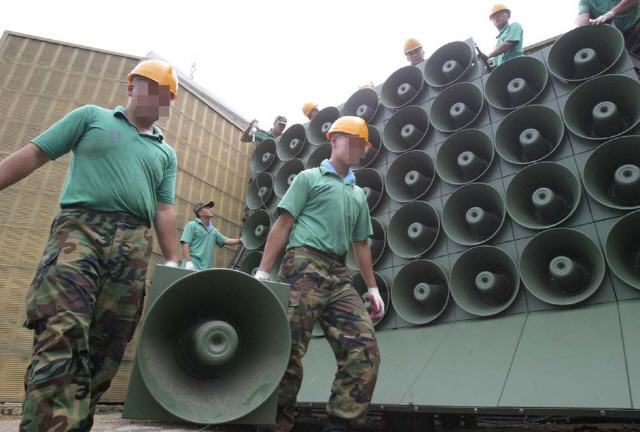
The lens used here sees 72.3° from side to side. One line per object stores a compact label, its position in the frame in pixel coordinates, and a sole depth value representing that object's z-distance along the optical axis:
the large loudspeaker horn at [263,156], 7.27
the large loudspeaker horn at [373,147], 5.61
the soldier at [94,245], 1.57
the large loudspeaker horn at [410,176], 4.95
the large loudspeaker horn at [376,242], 4.98
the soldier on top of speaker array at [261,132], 7.78
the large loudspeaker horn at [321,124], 6.51
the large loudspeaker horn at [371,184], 5.29
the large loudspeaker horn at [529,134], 4.11
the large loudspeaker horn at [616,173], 3.45
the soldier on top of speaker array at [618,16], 4.07
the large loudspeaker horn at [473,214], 4.17
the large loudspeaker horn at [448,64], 5.25
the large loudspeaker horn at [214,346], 1.72
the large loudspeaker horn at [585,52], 4.01
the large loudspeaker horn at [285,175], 6.54
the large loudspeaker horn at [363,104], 5.93
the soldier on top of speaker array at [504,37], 4.96
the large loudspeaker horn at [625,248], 3.24
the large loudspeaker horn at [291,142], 6.80
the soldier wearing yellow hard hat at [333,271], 2.17
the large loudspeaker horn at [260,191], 6.90
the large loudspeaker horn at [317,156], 6.18
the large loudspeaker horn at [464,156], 4.52
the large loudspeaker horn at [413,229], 4.58
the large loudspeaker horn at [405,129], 5.25
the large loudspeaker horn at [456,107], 4.86
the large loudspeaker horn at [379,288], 4.55
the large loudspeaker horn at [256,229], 6.40
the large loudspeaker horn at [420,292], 4.21
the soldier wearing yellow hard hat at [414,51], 6.02
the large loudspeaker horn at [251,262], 6.19
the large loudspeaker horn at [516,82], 4.43
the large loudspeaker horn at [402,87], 5.59
